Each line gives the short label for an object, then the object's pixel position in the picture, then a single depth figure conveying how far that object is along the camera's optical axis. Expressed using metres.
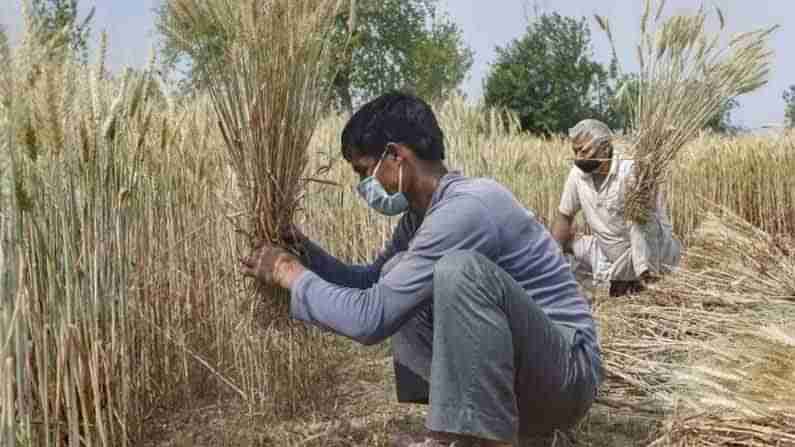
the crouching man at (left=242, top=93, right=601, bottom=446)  1.77
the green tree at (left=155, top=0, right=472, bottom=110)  20.06
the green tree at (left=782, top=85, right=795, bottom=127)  25.60
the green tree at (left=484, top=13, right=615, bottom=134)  21.47
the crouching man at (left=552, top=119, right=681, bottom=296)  3.84
